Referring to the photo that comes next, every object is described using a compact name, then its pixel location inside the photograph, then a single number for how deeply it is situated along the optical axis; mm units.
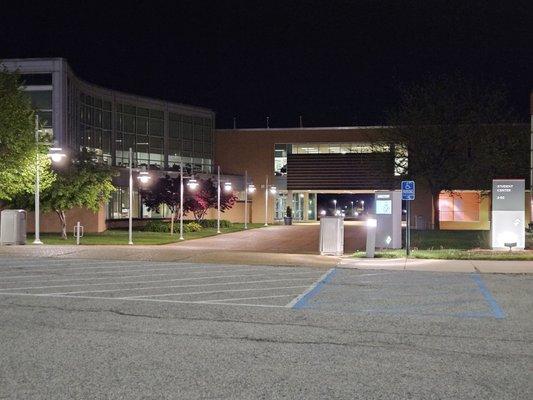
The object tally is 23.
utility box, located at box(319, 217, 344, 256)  24891
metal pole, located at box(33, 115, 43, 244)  28656
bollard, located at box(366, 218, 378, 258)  23094
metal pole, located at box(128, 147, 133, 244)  31152
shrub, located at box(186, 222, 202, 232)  44203
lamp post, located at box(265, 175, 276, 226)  65656
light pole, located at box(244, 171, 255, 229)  58656
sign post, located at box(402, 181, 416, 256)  24141
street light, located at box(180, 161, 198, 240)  42966
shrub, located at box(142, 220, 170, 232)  44188
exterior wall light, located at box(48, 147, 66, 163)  28766
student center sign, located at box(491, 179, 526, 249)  25688
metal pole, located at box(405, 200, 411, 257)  23673
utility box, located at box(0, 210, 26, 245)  28375
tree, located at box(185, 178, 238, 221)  46281
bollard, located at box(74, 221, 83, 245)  28744
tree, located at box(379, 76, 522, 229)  47938
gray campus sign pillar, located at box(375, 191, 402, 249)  27750
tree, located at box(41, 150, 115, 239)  32531
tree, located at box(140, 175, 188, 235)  45750
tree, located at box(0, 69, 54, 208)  28625
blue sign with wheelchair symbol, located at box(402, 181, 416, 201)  24141
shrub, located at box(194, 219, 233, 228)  52006
